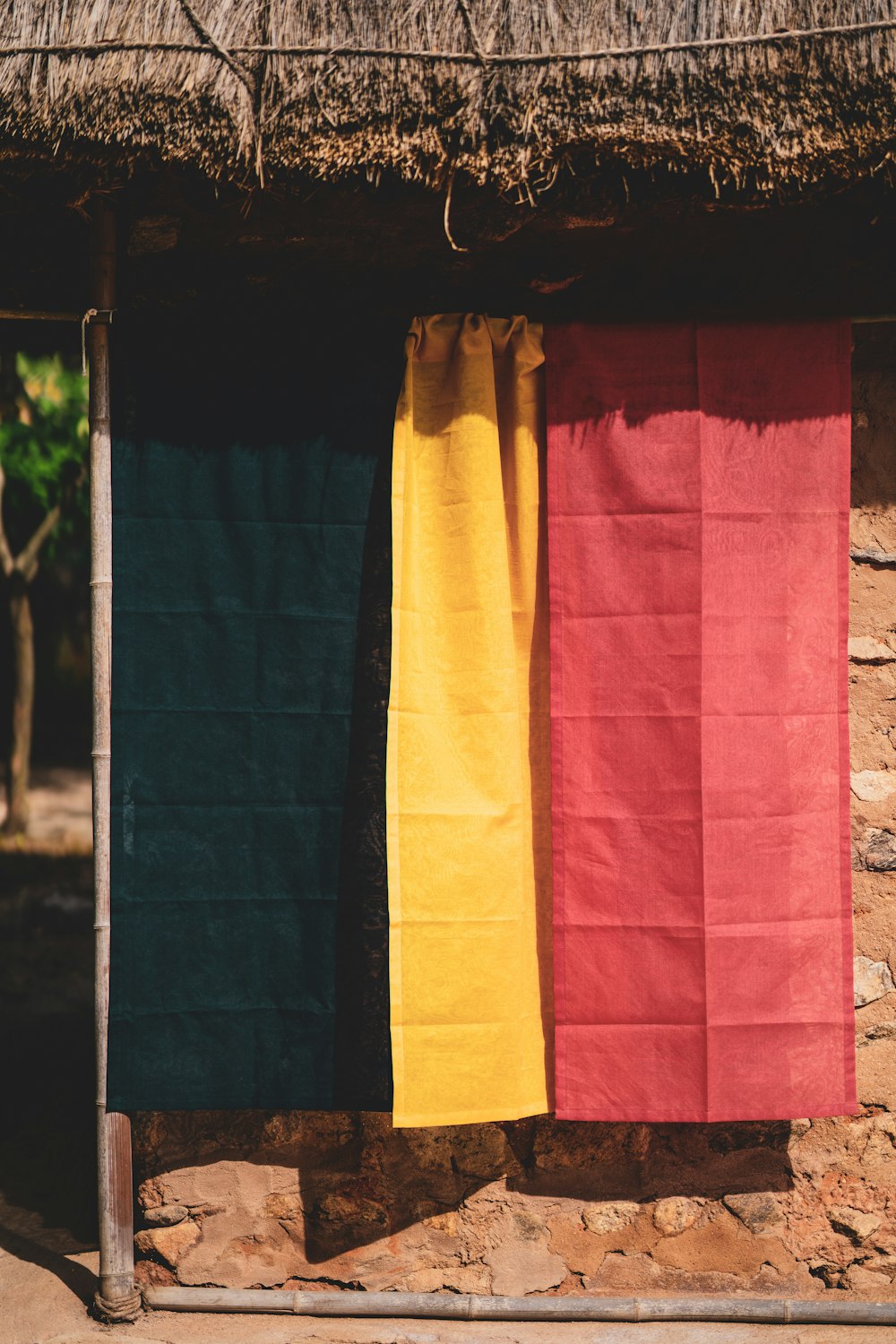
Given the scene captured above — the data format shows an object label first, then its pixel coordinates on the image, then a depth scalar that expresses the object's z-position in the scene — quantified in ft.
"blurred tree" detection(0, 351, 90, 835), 30.42
